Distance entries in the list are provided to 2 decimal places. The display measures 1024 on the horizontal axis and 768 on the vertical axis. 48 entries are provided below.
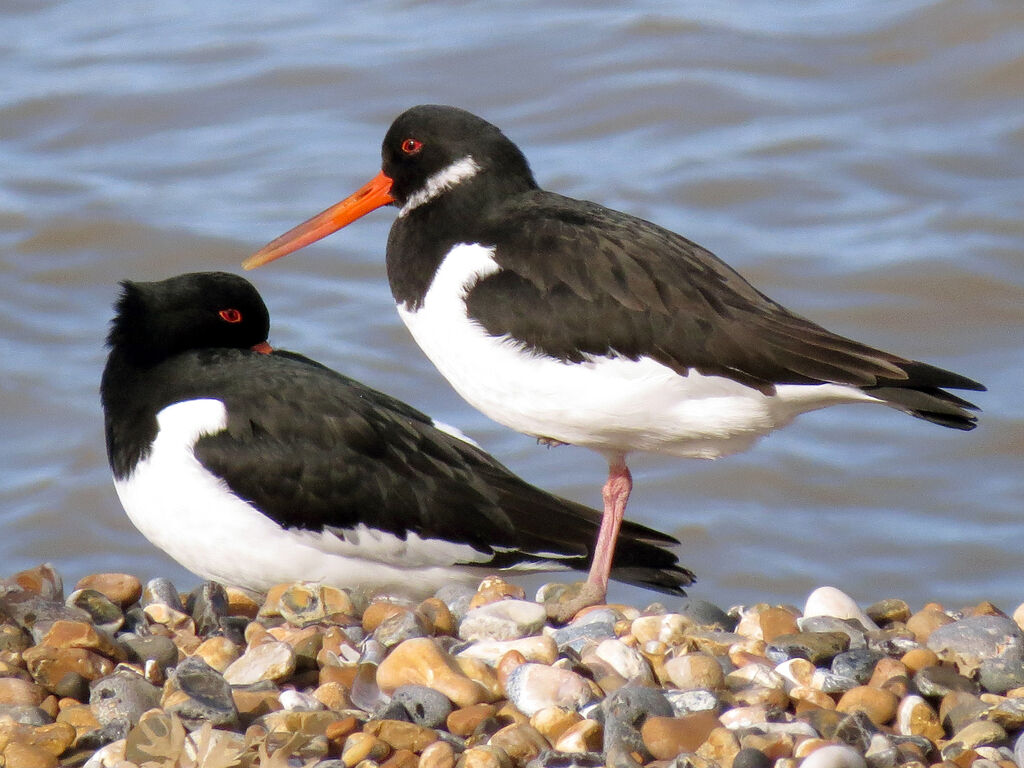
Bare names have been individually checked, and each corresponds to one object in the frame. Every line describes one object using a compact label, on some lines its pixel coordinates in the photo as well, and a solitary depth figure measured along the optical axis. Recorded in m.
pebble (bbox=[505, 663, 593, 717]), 7.45
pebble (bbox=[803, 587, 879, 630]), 9.25
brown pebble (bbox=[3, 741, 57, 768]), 7.22
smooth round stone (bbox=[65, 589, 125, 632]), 9.17
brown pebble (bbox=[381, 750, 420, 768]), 6.97
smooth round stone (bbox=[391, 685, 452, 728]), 7.40
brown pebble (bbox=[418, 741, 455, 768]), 6.91
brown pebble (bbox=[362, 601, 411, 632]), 8.98
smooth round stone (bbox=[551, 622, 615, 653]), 8.40
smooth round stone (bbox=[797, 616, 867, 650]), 8.60
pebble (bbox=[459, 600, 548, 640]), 8.70
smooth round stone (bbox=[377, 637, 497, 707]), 7.58
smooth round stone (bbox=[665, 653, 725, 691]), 7.70
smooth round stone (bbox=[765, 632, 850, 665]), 8.26
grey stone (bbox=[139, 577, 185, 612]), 9.64
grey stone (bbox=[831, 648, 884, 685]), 7.92
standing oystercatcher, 9.75
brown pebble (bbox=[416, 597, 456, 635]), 8.87
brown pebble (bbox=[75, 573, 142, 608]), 9.66
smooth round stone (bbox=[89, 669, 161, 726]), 7.63
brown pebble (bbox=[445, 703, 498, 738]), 7.36
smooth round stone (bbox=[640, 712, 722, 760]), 6.98
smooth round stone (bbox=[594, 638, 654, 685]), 7.86
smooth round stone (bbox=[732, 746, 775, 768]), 6.74
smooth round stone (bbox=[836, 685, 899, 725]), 7.48
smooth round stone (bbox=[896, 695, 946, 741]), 7.36
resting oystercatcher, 10.12
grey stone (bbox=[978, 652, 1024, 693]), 7.89
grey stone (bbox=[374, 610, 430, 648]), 8.41
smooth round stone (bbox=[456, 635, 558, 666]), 7.98
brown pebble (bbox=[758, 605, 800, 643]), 8.78
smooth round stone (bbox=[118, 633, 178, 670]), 8.59
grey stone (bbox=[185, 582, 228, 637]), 9.28
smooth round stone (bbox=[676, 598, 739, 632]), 9.11
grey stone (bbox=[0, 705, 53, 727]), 7.64
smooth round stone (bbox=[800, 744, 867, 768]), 6.59
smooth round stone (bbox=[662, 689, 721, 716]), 7.41
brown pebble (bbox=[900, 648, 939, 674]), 8.02
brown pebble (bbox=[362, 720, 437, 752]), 7.11
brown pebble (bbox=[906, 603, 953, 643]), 9.09
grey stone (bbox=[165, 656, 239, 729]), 7.34
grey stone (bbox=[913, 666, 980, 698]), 7.66
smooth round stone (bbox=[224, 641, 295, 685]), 7.98
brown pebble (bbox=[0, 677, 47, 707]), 7.81
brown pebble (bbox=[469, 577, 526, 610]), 9.42
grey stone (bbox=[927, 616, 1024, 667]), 8.18
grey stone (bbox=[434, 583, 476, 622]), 9.50
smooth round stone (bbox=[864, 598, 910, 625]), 9.73
